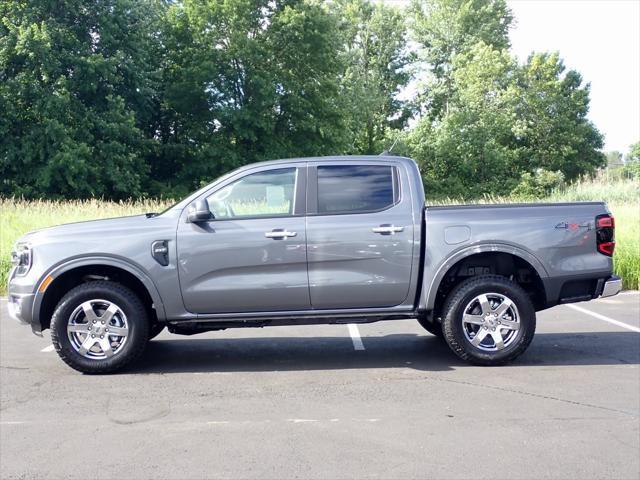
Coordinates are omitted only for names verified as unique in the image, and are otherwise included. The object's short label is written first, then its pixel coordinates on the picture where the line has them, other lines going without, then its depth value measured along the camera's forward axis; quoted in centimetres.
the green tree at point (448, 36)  5900
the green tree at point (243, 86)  4106
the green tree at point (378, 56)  5916
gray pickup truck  660
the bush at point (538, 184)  4909
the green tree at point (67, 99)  3428
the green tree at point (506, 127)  5169
